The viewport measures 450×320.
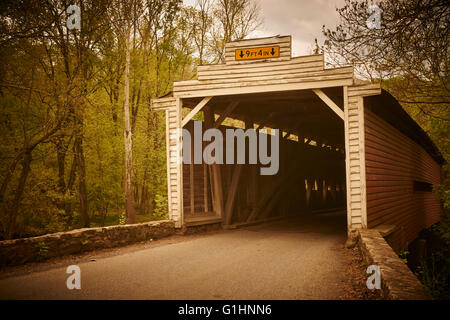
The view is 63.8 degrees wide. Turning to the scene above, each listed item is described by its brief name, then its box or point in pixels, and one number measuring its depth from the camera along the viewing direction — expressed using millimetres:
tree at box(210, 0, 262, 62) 20844
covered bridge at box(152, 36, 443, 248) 8414
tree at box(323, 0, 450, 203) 6172
